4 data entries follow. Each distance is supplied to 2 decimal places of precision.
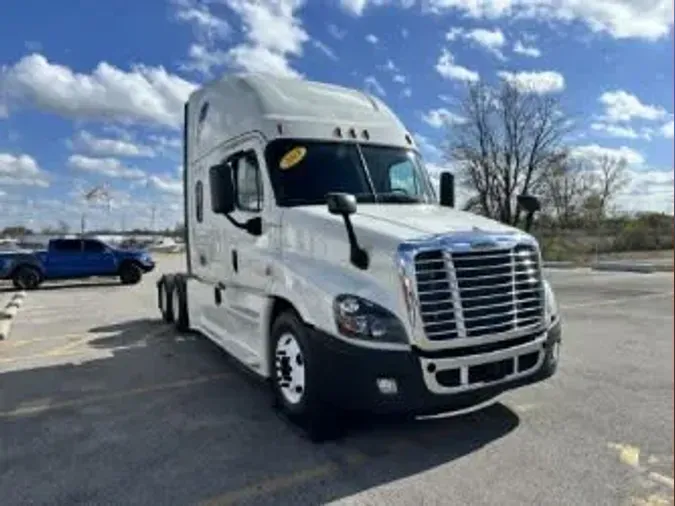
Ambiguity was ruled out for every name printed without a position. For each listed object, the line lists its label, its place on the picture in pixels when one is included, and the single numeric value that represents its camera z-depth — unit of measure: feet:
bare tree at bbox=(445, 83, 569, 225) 168.66
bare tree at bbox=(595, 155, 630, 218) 212.89
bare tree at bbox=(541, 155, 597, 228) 172.55
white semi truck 16.72
